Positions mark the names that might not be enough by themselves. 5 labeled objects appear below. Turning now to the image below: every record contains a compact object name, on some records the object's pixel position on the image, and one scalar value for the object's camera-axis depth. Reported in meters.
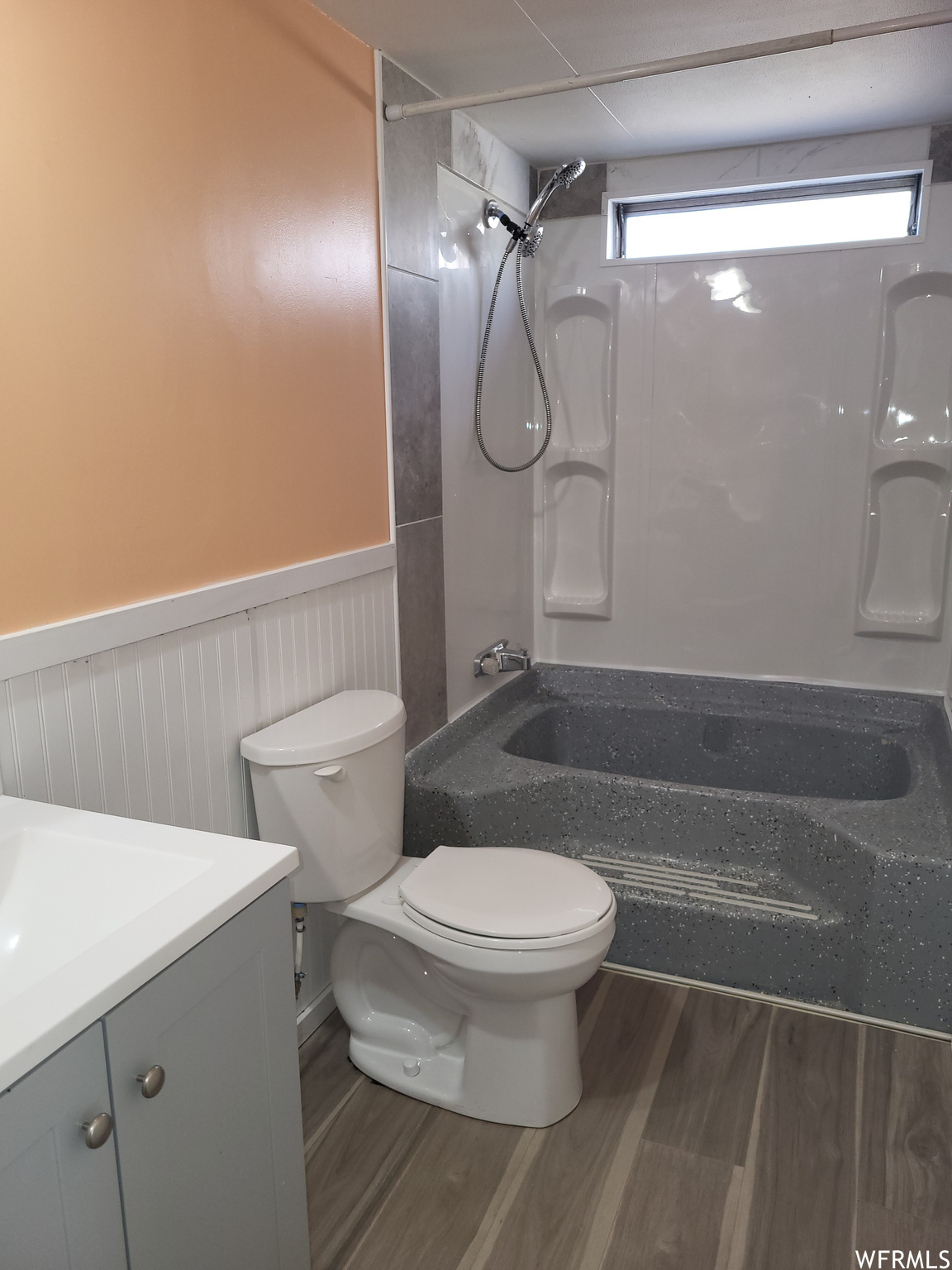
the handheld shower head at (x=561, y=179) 2.61
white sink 0.96
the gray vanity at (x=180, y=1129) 0.86
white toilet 1.77
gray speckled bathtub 2.08
